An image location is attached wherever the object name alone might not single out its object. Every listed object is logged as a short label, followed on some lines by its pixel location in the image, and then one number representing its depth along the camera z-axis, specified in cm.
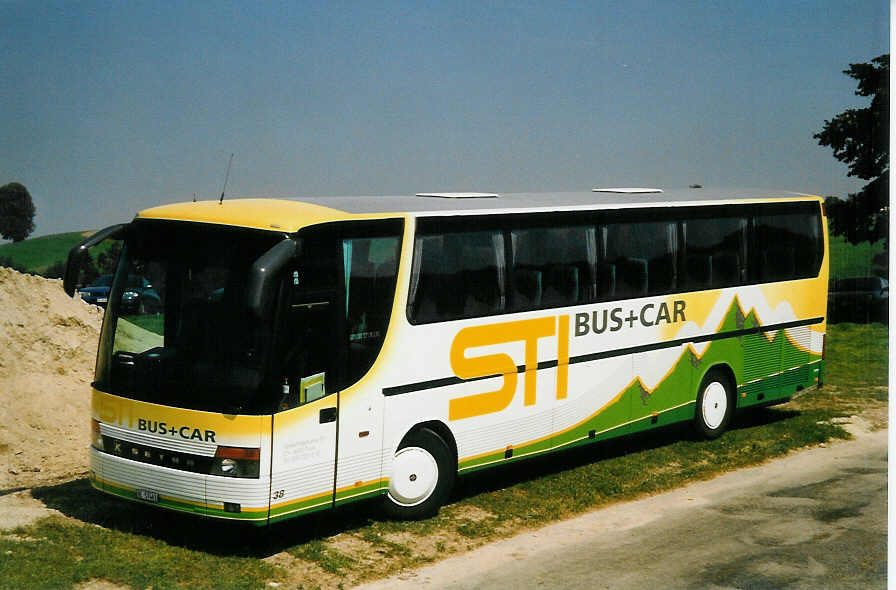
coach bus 1021
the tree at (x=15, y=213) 3906
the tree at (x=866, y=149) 3672
